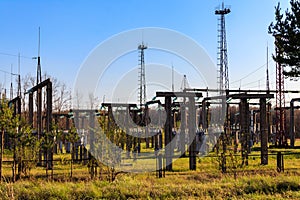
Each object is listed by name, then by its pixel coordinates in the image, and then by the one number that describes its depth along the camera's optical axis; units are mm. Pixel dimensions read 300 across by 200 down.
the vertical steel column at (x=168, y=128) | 17125
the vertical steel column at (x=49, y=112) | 17041
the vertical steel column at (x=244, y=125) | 17084
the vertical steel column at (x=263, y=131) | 18878
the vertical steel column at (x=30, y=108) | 19856
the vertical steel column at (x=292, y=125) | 30289
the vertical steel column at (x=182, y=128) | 21403
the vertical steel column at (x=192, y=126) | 17969
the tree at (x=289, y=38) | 16953
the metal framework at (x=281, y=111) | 32969
